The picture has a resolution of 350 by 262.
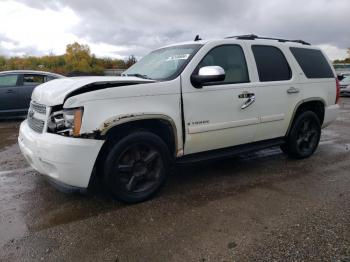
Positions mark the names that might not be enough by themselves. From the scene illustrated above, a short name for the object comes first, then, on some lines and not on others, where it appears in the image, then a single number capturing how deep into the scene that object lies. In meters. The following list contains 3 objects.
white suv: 3.38
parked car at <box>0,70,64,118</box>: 9.60
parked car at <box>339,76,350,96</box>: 19.01
